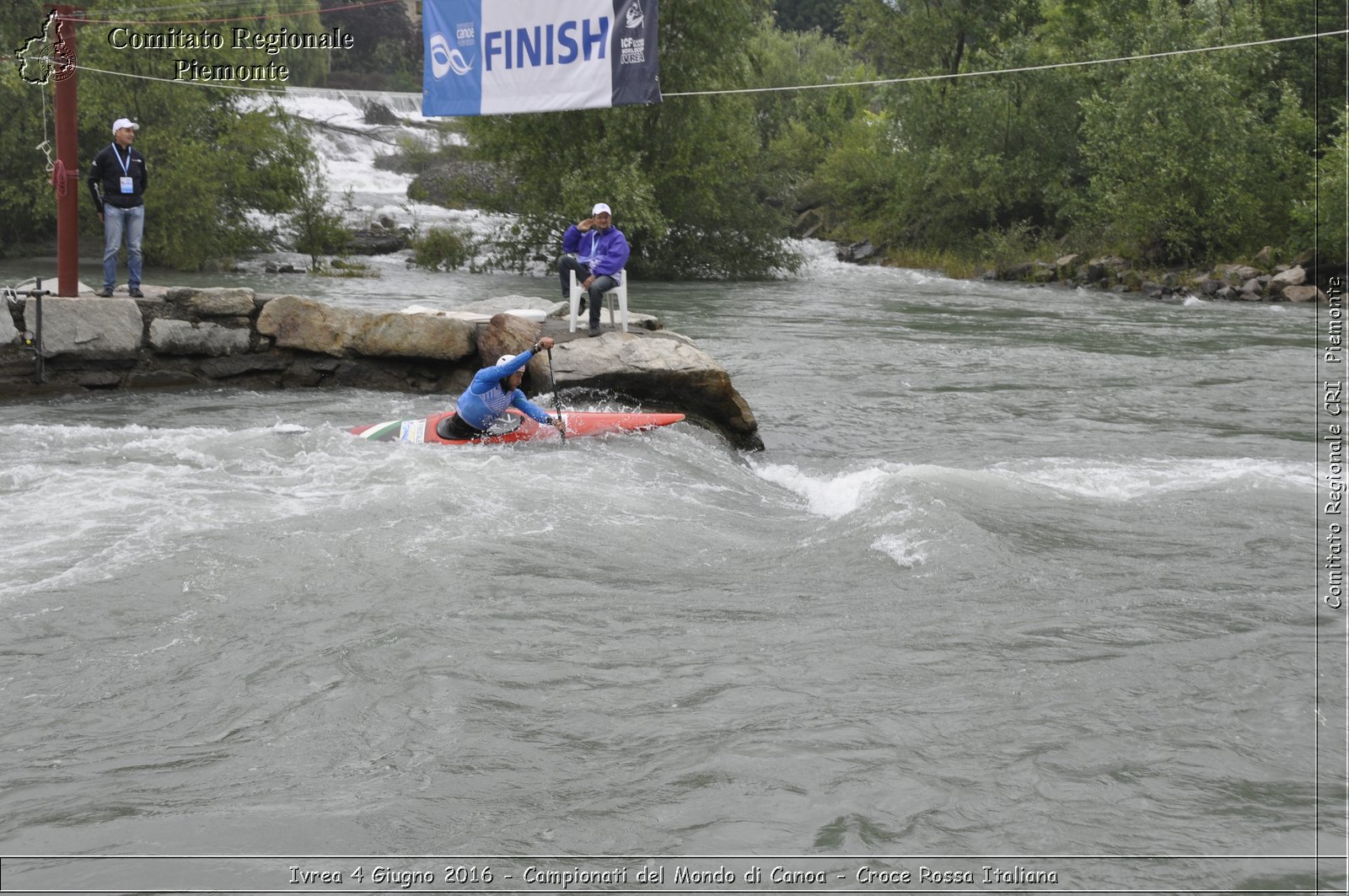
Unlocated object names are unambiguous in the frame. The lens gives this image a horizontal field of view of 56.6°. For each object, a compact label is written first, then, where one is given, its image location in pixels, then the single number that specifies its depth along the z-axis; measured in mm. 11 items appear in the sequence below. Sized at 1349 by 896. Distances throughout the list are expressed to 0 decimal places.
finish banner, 14945
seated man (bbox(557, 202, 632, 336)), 10953
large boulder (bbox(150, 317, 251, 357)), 11094
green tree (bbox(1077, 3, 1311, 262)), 24859
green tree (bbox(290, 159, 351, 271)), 25156
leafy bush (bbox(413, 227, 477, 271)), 26016
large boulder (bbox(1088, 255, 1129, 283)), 25547
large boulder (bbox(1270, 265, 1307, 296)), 21734
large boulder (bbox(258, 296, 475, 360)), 11344
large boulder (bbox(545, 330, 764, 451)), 10062
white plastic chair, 10945
